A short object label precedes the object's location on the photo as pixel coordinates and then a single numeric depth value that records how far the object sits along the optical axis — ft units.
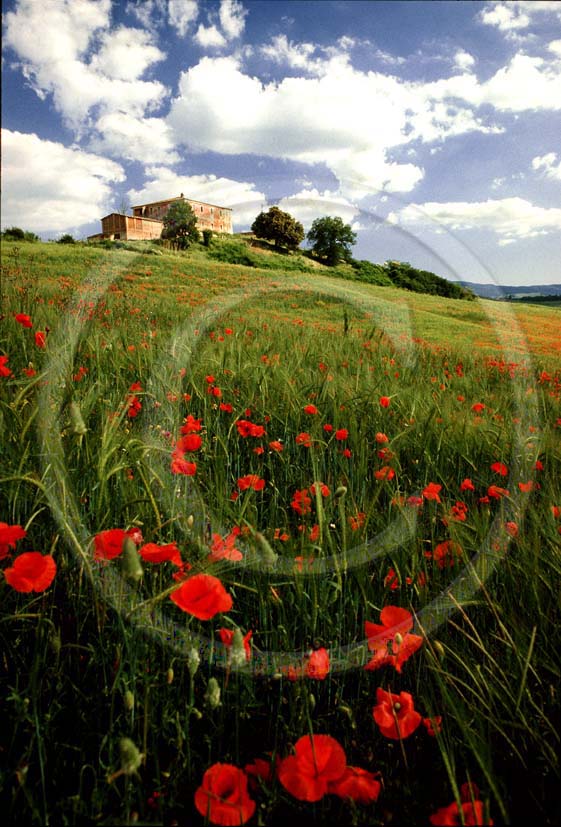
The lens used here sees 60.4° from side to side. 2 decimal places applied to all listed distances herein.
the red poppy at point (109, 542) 3.31
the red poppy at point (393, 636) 3.51
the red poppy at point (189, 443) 5.59
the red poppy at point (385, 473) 4.81
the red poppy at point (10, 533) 3.15
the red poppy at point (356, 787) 2.71
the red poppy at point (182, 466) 4.96
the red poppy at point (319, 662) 3.44
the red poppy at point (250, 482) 5.07
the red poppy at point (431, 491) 5.38
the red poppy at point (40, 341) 7.97
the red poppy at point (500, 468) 6.65
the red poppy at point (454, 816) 2.46
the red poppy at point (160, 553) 3.37
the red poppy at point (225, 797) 2.48
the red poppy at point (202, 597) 2.78
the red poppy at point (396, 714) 3.09
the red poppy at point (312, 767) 2.58
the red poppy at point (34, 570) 3.15
